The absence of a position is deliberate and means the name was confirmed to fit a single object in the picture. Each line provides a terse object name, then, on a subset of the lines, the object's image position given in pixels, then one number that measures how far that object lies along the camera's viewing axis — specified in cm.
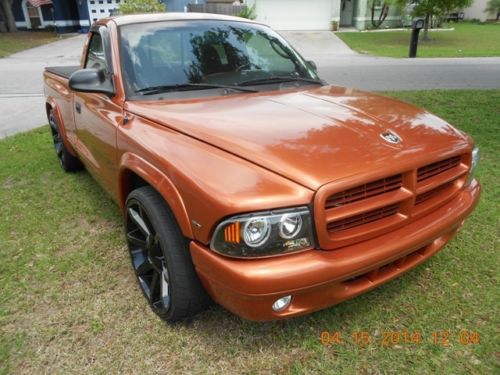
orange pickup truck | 185
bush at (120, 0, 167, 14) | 1661
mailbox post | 1254
